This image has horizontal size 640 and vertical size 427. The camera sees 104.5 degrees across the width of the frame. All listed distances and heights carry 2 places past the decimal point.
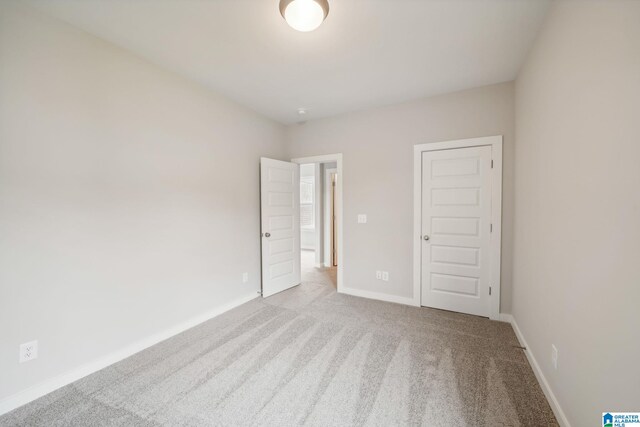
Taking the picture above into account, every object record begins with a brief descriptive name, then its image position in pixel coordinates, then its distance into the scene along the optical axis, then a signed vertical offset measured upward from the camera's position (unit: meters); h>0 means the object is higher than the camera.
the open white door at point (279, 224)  3.54 -0.27
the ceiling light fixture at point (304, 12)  1.51 +1.22
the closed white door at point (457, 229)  2.84 -0.26
